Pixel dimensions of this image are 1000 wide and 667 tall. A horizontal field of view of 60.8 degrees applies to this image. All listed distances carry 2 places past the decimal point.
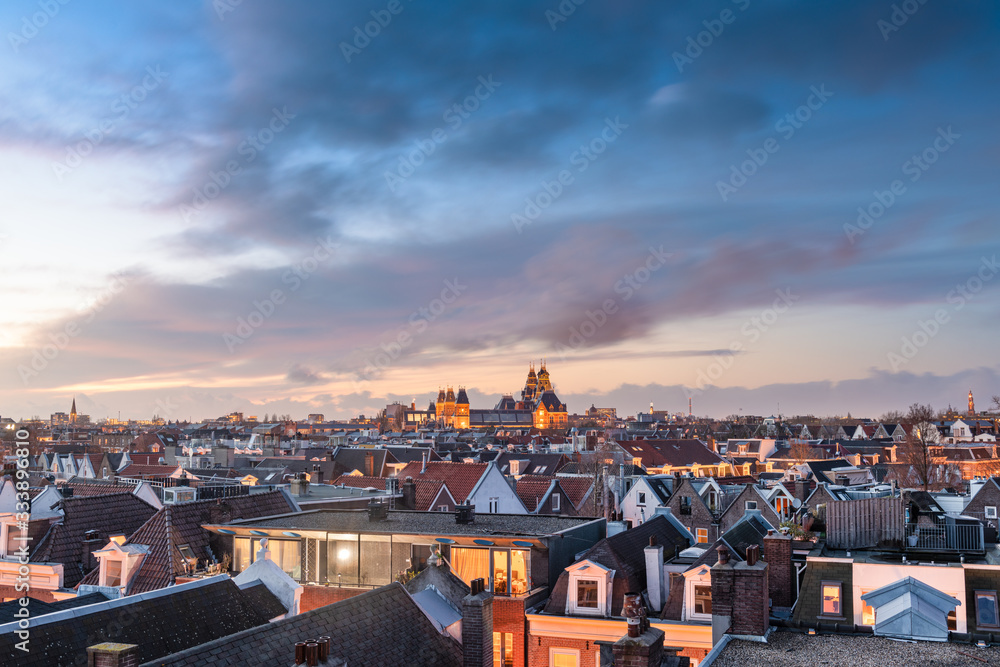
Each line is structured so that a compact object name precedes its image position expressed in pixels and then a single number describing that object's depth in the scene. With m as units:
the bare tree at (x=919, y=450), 87.12
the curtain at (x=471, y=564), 29.02
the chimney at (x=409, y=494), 47.84
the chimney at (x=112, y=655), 12.82
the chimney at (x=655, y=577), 28.38
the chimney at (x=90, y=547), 32.88
